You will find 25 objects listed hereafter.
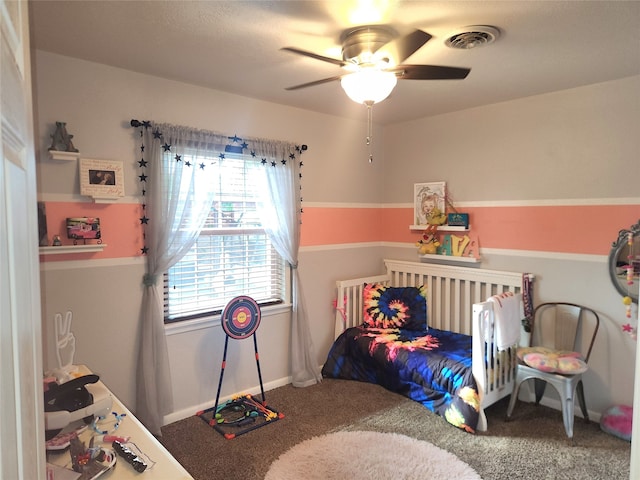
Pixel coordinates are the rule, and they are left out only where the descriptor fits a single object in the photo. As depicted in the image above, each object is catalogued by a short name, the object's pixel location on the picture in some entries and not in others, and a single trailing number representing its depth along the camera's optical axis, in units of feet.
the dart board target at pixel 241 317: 9.64
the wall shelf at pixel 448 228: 12.00
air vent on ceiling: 6.55
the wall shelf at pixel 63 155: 7.52
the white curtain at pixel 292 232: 11.05
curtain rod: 8.66
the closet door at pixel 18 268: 1.32
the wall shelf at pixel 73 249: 7.40
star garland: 8.83
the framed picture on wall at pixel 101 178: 8.04
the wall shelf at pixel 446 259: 11.89
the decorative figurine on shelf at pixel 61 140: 7.61
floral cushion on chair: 8.97
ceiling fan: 6.02
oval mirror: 9.03
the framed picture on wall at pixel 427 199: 12.60
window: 9.91
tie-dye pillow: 12.28
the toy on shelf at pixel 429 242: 12.63
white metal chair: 8.97
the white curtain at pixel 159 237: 8.88
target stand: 9.45
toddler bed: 9.41
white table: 4.41
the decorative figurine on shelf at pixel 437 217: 12.41
